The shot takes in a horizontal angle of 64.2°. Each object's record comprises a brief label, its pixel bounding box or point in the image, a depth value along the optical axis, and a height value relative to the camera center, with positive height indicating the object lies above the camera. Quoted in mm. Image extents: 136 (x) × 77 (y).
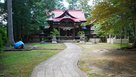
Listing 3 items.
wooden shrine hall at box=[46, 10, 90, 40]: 22859 +3235
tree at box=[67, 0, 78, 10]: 40875 +12968
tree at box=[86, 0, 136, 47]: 6917 +1749
